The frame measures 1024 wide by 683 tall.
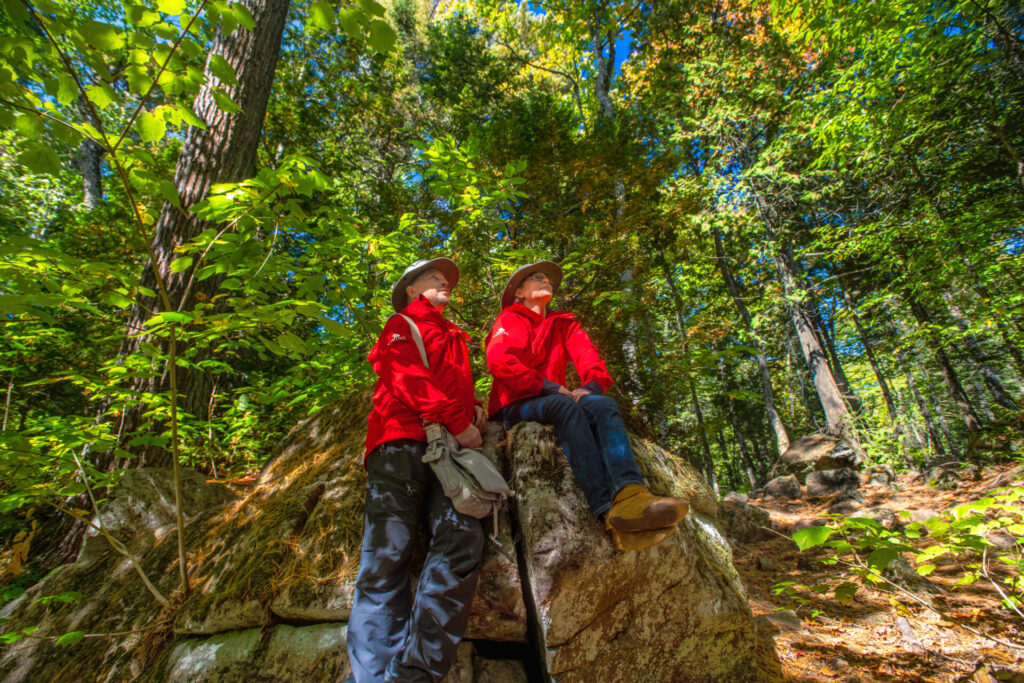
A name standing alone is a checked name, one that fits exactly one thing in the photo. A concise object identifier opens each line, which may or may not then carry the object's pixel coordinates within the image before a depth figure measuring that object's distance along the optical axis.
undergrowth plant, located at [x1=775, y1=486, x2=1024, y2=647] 1.93
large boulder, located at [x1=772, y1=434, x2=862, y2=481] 10.32
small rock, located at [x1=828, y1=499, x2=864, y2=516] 7.18
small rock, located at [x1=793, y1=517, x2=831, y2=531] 6.51
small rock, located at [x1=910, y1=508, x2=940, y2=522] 5.68
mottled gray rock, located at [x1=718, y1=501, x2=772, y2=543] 6.33
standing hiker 1.95
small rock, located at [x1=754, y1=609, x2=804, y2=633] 3.39
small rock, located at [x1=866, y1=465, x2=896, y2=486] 9.66
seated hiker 2.09
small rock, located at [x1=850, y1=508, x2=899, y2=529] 4.50
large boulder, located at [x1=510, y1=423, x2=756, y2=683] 2.19
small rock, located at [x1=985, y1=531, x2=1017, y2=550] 4.28
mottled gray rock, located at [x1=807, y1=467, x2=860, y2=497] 9.35
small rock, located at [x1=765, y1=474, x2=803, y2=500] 10.05
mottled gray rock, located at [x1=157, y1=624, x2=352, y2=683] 2.19
